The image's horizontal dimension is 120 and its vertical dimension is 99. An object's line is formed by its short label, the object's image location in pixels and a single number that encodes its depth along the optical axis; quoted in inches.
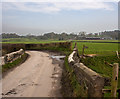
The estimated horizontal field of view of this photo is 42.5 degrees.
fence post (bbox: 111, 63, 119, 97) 159.1
